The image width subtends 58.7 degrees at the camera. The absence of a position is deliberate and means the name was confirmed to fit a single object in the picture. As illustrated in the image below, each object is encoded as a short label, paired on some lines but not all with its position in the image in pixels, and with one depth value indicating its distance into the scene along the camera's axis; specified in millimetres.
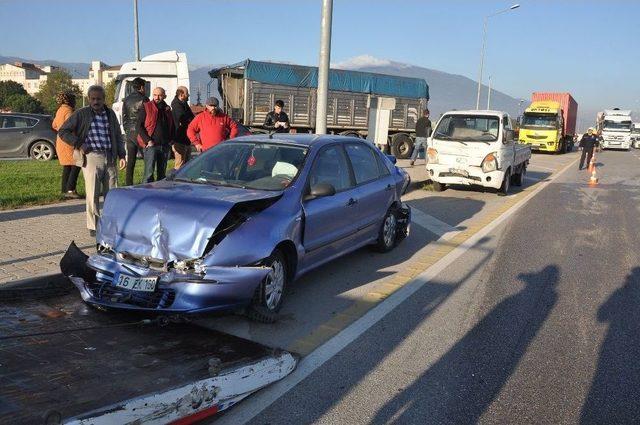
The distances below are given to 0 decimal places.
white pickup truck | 13039
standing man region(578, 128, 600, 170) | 22688
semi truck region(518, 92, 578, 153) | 32500
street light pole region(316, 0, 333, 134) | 11234
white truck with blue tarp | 19828
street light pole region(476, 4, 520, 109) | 36503
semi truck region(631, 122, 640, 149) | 54875
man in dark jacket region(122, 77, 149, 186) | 8906
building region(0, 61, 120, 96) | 161000
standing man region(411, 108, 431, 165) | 17656
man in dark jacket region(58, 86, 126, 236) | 6750
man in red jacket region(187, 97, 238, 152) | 8734
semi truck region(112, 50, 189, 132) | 19188
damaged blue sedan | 4277
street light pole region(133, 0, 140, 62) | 27703
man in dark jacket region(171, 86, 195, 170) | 9602
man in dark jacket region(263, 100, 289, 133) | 12133
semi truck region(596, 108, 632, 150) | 43094
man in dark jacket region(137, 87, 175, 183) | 8672
